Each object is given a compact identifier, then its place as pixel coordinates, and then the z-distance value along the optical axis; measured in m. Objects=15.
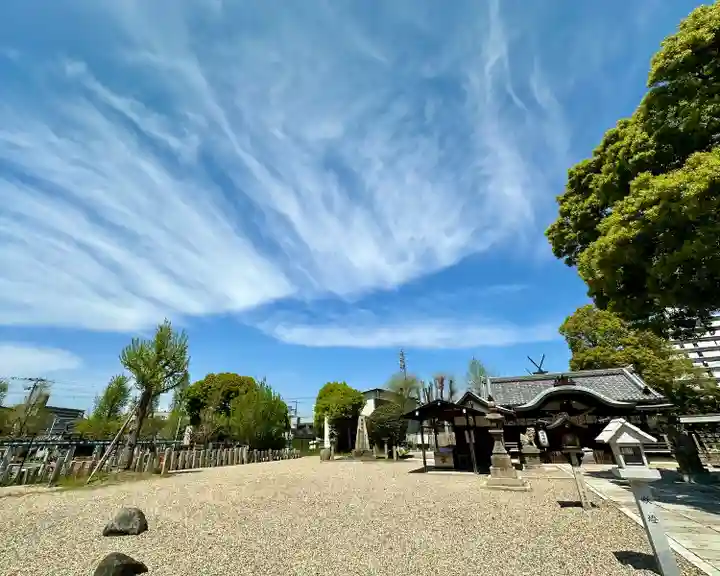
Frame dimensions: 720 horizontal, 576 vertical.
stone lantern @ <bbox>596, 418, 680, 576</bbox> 3.85
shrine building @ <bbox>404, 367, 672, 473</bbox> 15.57
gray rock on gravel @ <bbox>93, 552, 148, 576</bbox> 3.85
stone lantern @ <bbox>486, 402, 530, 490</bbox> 10.34
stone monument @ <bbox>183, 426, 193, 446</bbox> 25.86
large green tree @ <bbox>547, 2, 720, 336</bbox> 5.66
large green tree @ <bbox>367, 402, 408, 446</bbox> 26.96
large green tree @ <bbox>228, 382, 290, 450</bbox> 26.34
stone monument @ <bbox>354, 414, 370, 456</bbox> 25.42
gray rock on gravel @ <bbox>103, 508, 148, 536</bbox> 5.79
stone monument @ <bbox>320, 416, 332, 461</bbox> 34.09
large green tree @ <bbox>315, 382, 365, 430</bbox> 34.47
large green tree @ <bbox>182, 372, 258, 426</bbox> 32.12
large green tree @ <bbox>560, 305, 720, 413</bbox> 23.38
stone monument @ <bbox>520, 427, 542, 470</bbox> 14.34
